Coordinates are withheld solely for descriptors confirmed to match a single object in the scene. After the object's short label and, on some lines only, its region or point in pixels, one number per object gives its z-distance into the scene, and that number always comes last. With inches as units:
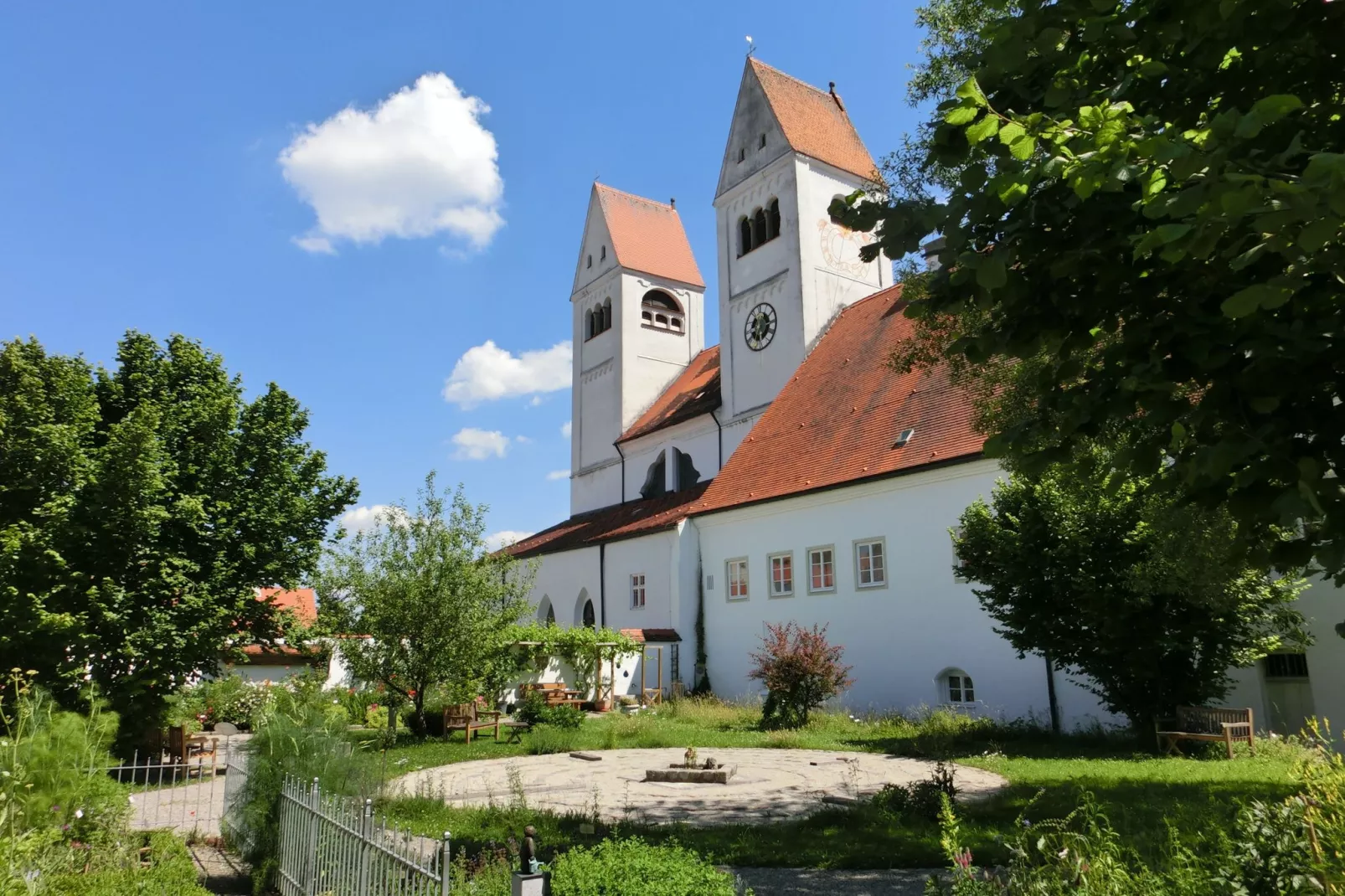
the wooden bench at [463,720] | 735.7
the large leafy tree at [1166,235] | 127.5
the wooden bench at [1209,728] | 514.9
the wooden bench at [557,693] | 881.5
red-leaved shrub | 765.9
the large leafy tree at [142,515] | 548.7
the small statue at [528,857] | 182.4
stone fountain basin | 503.2
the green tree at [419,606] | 687.1
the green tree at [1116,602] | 527.5
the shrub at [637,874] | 173.3
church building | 784.3
